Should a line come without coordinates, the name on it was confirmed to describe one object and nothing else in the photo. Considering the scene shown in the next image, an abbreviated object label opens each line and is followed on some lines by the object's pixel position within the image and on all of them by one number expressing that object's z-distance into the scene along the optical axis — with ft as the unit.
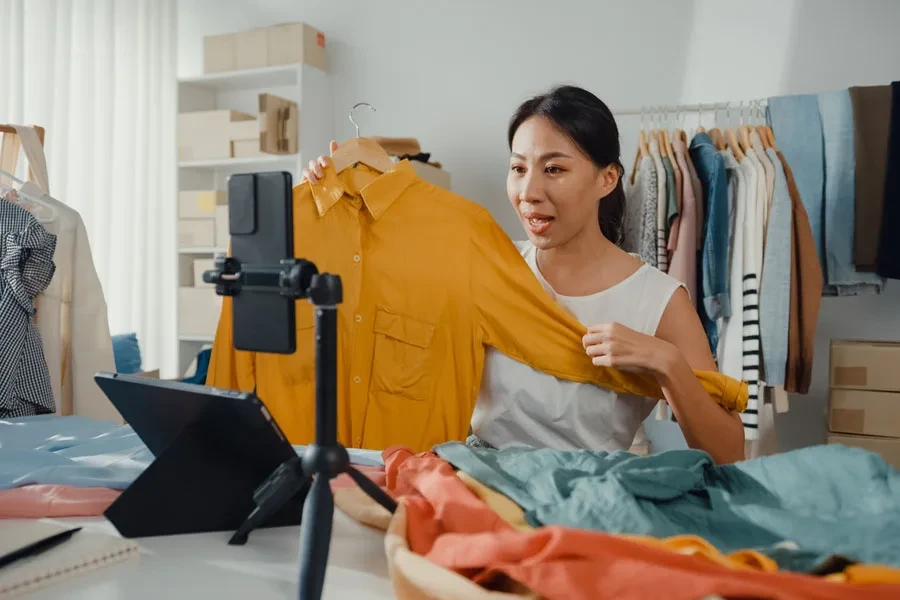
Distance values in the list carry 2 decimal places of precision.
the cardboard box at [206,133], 11.97
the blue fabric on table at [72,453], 3.15
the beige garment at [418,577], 1.85
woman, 4.66
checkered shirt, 6.21
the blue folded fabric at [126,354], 9.68
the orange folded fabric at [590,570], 1.72
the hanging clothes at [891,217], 8.13
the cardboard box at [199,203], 11.87
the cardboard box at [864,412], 8.27
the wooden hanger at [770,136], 8.84
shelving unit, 12.07
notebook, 2.25
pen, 2.36
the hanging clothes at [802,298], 8.22
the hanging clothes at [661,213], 8.55
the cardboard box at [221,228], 11.80
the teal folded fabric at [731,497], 2.15
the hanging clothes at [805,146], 8.61
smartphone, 2.31
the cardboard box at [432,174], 10.66
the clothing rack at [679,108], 9.40
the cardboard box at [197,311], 11.90
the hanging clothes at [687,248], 8.36
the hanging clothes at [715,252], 8.25
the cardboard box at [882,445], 8.21
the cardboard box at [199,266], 11.87
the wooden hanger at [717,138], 9.07
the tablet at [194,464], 2.55
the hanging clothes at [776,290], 8.14
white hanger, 6.86
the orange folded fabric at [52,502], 2.92
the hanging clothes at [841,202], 8.46
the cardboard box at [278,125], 11.43
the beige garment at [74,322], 6.84
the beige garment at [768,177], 8.36
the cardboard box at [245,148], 11.74
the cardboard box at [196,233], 11.89
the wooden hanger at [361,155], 5.21
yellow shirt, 4.97
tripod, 2.14
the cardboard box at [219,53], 12.20
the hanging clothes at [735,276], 8.27
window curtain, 10.98
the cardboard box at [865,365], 8.27
